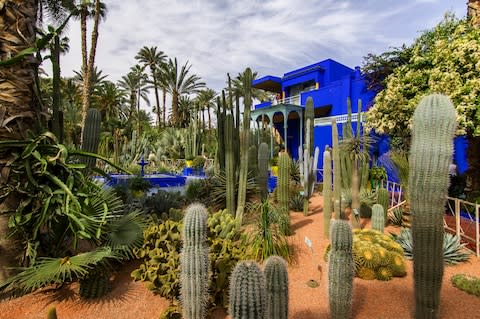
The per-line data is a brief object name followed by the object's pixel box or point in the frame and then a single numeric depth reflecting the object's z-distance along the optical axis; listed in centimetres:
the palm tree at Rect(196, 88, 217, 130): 3194
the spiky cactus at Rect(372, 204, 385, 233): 525
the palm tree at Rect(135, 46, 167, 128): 3000
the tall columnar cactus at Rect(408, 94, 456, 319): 276
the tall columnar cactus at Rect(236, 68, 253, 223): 556
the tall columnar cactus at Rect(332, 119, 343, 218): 585
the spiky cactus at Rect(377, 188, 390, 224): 634
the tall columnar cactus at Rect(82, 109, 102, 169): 437
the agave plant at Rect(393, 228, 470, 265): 450
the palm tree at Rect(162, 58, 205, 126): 2611
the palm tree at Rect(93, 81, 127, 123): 2608
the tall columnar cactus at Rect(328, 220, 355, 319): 288
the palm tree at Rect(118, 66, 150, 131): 3134
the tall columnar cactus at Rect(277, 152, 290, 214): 630
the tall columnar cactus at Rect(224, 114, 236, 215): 579
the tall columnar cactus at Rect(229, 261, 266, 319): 223
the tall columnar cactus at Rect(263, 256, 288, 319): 257
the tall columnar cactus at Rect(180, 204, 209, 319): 276
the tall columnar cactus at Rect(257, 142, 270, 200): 604
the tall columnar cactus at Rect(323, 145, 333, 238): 567
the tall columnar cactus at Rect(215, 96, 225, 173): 698
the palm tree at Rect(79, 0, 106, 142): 1341
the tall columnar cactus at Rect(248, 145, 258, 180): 755
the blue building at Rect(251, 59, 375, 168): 1529
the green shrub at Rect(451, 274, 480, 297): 365
